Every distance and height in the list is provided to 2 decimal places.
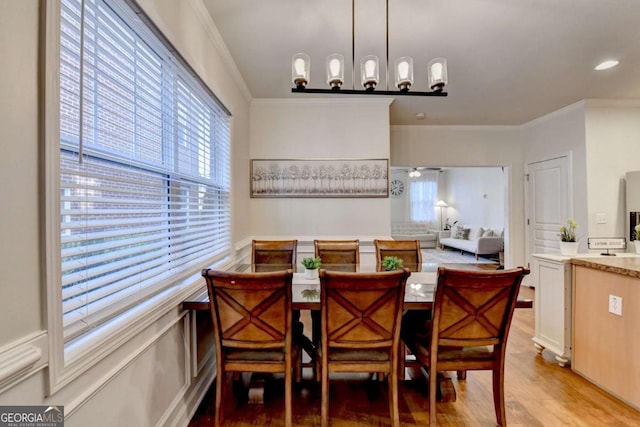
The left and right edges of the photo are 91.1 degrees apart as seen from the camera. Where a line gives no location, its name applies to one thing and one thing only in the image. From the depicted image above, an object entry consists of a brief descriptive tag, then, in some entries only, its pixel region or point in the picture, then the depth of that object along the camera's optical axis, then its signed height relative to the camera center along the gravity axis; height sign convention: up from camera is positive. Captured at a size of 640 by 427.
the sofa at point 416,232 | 9.79 -0.63
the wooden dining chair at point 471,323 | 1.63 -0.60
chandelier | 2.02 +0.91
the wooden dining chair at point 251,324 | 1.56 -0.57
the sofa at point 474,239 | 7.16 -0.67
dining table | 1.73 -0.48
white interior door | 4.37 +0.15
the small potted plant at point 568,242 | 2.67 -0.26
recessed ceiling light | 2.94 +1.40
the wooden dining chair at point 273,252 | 2.94 -0.35
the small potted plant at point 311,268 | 2.26 -0.39
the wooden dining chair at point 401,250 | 2.89 -0.34
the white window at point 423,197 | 10.58 +0.55
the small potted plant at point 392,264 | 2.27 -0.37
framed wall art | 3.86 +0.45
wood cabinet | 2.00 -0.80
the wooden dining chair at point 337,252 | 2.91 -0.36
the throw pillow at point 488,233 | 7.47 -0.49
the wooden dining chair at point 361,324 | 1.56 -0.58
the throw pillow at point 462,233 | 8.61 -0.55
